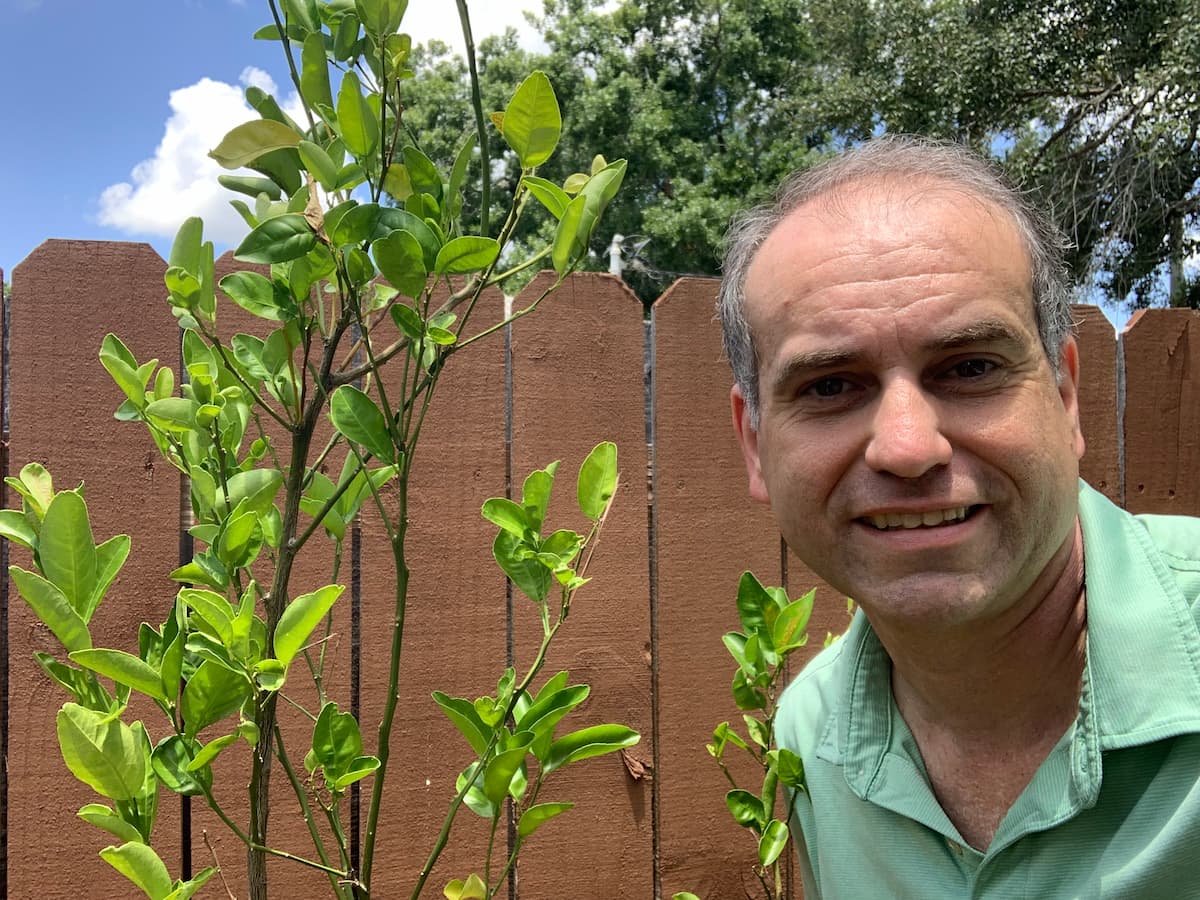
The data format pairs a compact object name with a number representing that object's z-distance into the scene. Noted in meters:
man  1.02
